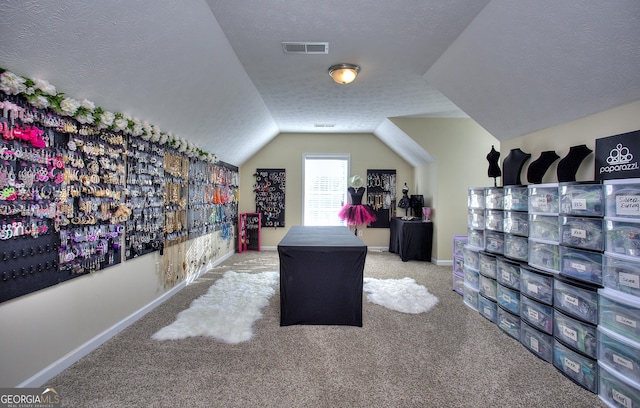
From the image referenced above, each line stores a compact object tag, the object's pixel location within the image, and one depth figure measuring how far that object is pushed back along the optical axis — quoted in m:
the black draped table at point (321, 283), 2.78
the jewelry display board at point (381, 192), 6.72
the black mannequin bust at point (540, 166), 2.58
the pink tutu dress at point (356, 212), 6.39
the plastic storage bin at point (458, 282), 3.81
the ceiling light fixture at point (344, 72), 3.22
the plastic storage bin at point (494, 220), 2.96
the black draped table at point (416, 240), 5.66
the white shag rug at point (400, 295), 3.36
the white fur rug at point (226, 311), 2.65
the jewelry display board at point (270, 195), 6.74
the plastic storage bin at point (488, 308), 2.95
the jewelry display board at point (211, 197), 4.39
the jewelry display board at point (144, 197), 2.87
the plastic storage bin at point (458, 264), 3.84
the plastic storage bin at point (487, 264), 2.99
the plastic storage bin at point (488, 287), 2.97
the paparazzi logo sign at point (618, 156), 1.89
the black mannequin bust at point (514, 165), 2.91
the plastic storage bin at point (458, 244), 3.90
